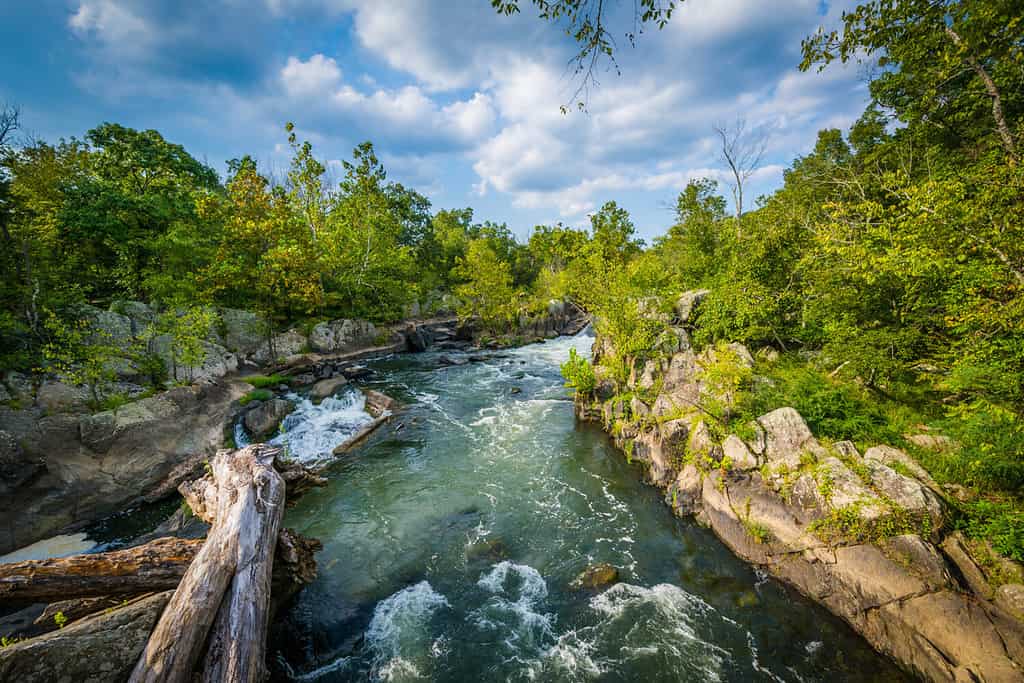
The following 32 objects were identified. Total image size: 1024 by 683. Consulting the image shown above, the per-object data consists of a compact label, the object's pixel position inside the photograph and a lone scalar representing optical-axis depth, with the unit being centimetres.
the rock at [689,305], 1545
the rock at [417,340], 2952
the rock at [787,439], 739
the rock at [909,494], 573
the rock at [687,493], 862
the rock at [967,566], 511
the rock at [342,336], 2478
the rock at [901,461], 632
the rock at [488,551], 759
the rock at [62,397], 1038
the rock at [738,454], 783
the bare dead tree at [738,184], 2375
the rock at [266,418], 1284
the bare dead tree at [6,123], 1123
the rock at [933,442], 691
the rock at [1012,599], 477
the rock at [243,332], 2116
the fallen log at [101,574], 412
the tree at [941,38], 703
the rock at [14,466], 802
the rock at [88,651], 346
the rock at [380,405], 1577
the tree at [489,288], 3250
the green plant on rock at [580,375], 1458
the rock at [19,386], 1013
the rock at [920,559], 524
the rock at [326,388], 1680
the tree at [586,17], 409
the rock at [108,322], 1403
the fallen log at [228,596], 370
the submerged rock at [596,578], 684
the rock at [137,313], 1616
